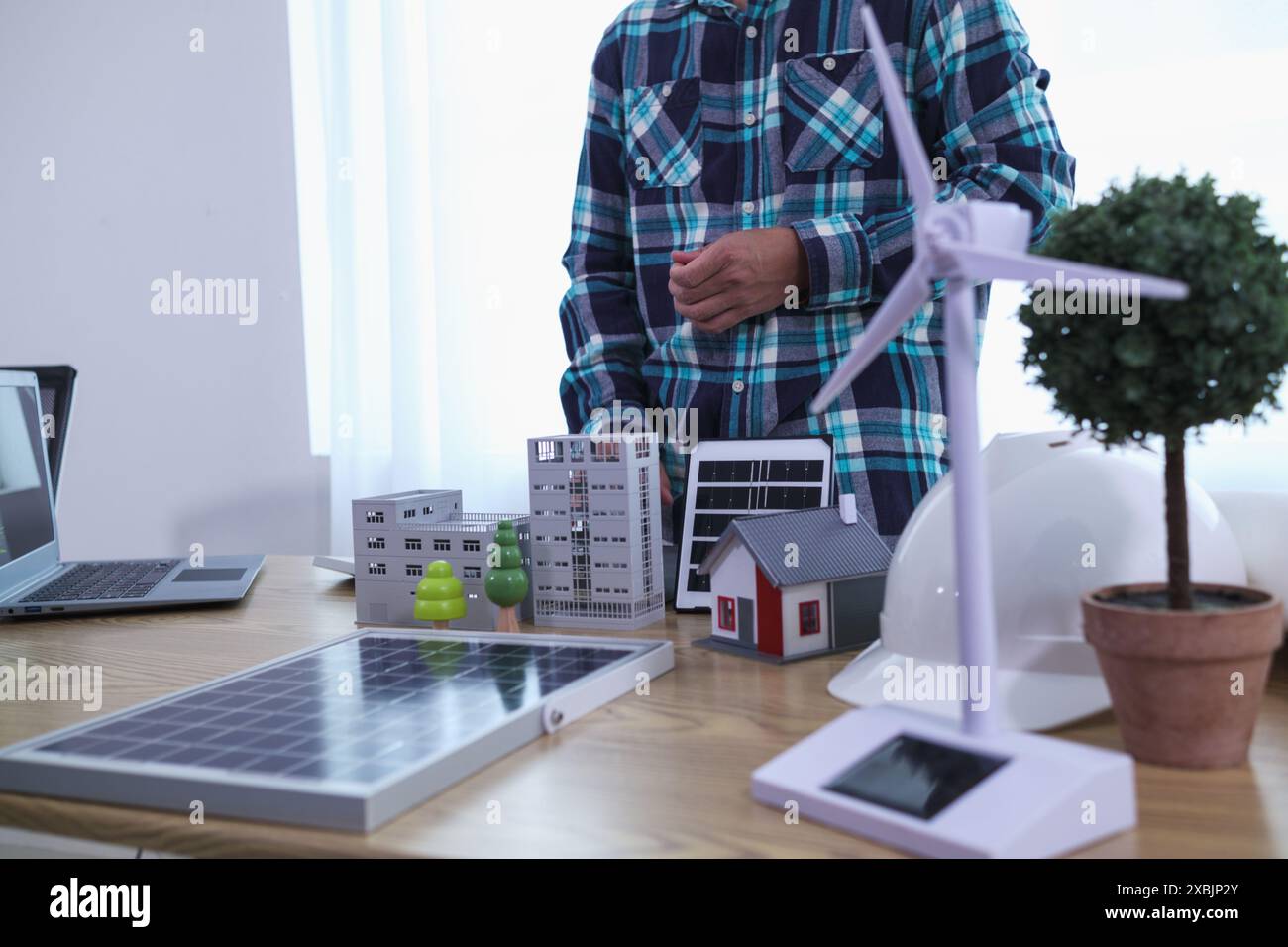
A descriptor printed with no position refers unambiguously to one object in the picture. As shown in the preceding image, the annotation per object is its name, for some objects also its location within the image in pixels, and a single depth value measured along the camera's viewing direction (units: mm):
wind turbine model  524
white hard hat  718
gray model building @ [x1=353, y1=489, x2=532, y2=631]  1110
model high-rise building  1050
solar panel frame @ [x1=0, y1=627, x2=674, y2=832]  584
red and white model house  927
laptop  1349
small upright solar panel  1097
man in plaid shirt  1262
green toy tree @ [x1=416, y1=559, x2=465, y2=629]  1034
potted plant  597
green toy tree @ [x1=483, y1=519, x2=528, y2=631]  1026
